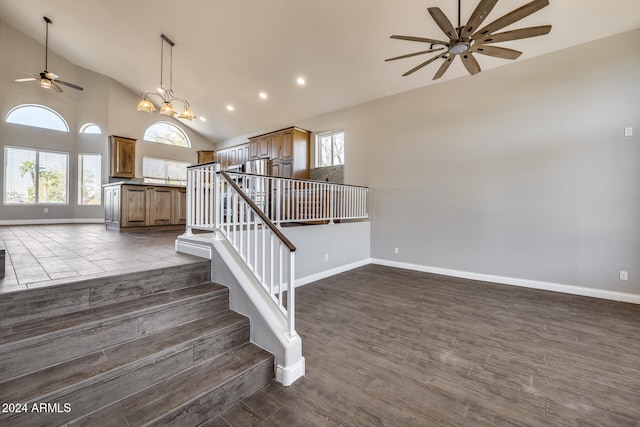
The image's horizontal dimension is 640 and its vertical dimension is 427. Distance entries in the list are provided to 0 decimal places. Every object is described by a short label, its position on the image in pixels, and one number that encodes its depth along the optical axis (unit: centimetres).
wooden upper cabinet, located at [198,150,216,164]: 1008
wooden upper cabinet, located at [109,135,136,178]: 799
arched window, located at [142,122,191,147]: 910
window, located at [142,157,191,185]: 898
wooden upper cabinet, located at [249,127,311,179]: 681
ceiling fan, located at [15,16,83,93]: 590
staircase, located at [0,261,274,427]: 139
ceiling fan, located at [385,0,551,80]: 232
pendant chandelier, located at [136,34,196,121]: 549
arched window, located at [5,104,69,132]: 720
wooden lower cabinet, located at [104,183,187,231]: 566
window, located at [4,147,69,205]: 722
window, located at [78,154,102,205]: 819
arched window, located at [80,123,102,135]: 815
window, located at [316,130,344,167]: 666
